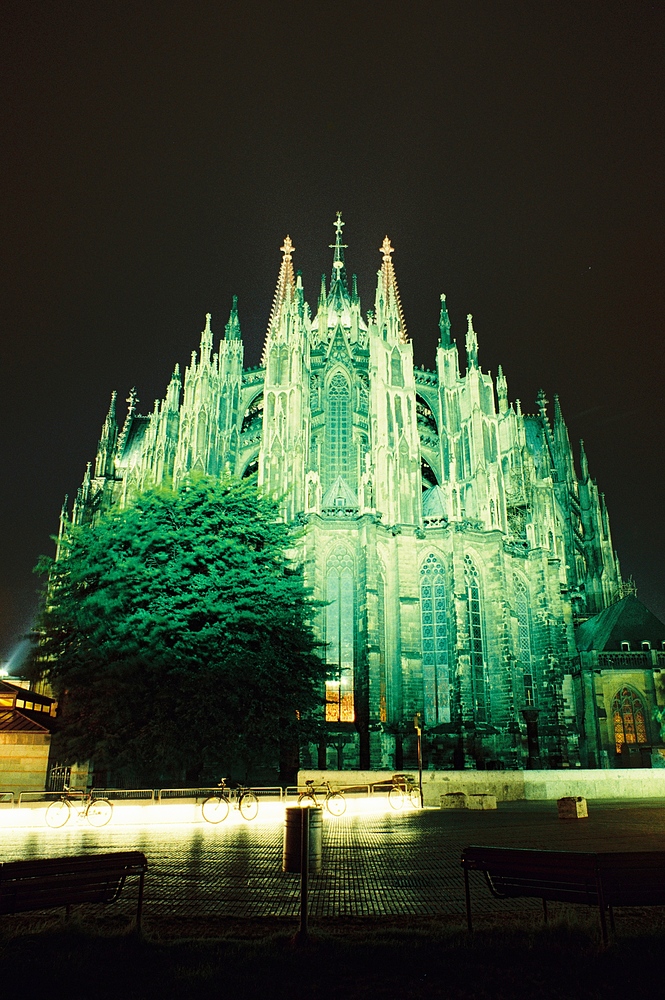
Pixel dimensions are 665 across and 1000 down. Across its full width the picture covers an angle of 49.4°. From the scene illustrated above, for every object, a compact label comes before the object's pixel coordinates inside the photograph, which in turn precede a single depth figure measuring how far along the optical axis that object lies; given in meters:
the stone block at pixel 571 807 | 15.63
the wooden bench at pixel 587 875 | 5.78
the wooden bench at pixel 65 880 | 5.43
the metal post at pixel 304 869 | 5.46
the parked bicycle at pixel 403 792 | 19.78
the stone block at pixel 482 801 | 19.33
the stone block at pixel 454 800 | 20.25
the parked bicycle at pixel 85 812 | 14.62
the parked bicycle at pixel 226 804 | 15.52
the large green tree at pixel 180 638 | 21.22
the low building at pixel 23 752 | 22.89
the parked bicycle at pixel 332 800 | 16.08
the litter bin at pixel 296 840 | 8.16
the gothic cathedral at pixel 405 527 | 36.69
